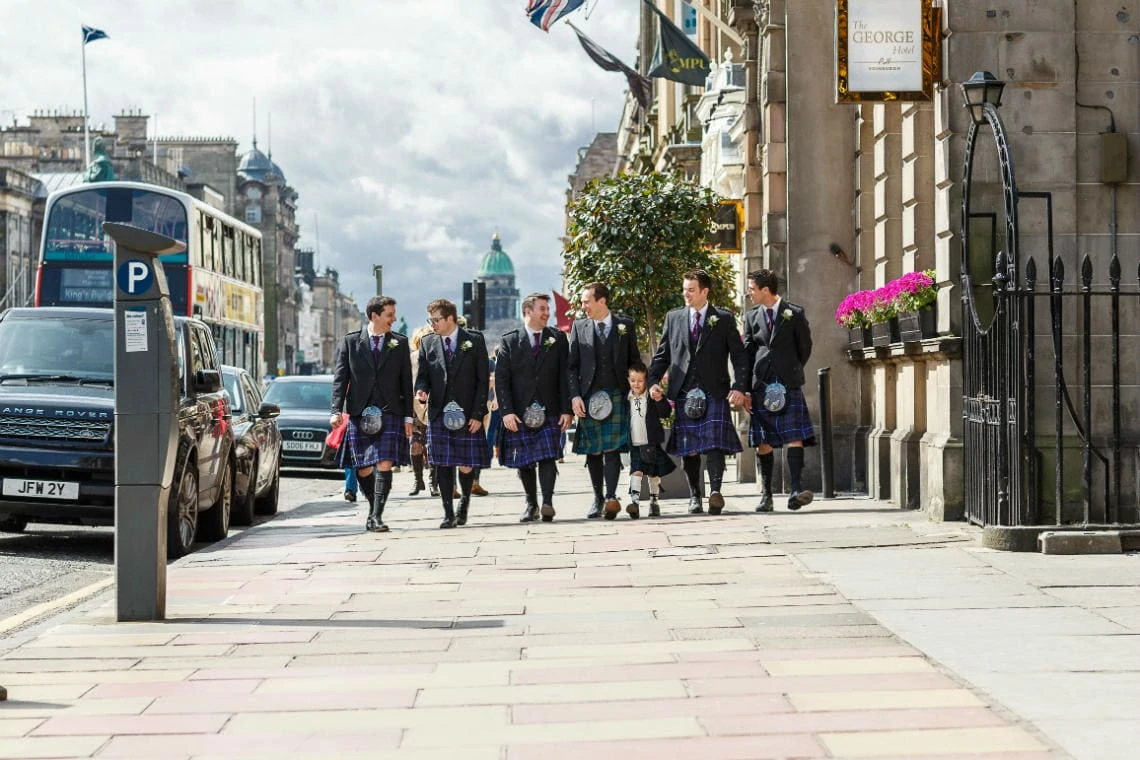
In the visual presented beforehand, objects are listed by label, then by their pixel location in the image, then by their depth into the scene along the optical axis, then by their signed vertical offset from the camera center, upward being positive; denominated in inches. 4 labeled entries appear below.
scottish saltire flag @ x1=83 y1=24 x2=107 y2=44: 3174.2 +665.6
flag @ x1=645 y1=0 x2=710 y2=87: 1306.6 +252.5
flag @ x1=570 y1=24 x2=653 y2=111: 1445.6 +279.7
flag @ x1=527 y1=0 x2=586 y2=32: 1254.9 +276.3
